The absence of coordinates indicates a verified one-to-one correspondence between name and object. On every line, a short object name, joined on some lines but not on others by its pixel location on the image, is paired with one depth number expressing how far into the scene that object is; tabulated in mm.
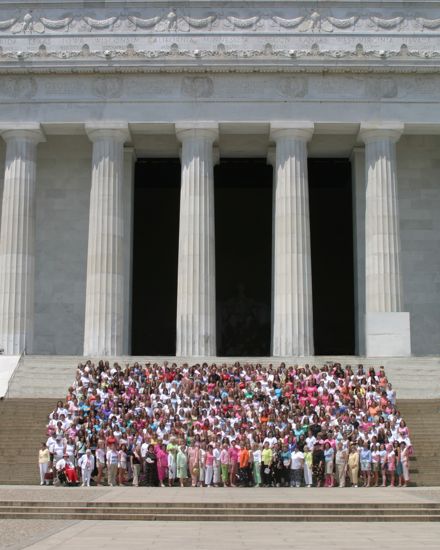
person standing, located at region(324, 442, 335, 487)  34625
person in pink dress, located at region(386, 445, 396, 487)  34462
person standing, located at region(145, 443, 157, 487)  34781
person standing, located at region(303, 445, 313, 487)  34534
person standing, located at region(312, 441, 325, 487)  34719
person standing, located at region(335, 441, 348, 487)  34562
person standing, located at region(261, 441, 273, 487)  34500
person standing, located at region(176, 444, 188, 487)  34719
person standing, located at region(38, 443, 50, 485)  34750
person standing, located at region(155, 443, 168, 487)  34875
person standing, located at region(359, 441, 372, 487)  34594
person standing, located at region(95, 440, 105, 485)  35000
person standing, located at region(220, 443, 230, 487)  34688
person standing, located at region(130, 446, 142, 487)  34906
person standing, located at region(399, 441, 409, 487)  34375
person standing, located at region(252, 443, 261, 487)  34625
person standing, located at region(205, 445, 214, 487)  34844
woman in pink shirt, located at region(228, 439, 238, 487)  34812
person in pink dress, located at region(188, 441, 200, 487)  34781
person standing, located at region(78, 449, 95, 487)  34469
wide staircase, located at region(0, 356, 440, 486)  36438
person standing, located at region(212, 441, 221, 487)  34906
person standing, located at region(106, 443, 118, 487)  34719
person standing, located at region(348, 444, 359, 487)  34531
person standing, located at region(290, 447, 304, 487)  34469
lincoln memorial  55719
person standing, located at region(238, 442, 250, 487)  34656
